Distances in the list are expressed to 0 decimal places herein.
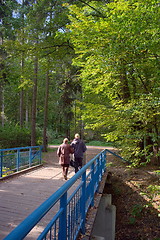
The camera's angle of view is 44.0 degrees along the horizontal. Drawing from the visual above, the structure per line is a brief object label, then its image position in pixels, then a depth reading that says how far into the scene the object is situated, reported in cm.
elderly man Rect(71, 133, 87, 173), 774
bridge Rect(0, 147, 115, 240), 394
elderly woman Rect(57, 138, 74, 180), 749
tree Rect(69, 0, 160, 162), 460
